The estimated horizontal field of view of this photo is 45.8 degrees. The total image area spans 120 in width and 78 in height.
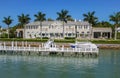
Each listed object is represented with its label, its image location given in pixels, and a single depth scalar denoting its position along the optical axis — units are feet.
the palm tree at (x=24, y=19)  201.10
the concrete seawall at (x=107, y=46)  140.06
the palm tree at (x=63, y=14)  182.36
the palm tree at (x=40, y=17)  185.77
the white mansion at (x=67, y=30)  183.54
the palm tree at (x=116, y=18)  176.45
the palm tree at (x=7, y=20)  197.43
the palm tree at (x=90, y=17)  194.18
